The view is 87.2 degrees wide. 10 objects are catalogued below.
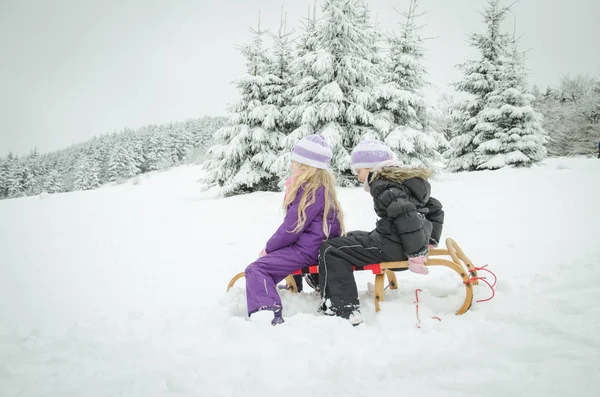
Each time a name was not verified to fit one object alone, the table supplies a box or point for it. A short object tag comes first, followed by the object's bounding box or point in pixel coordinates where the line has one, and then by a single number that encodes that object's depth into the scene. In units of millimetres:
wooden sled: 2400
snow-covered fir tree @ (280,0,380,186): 10539
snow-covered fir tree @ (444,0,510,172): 15304
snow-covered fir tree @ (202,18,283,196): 11492
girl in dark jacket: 2412
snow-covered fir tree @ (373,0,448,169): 11350
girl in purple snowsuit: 2582
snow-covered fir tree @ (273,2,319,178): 10727
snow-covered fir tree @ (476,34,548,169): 14211
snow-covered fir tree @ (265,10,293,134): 12039
